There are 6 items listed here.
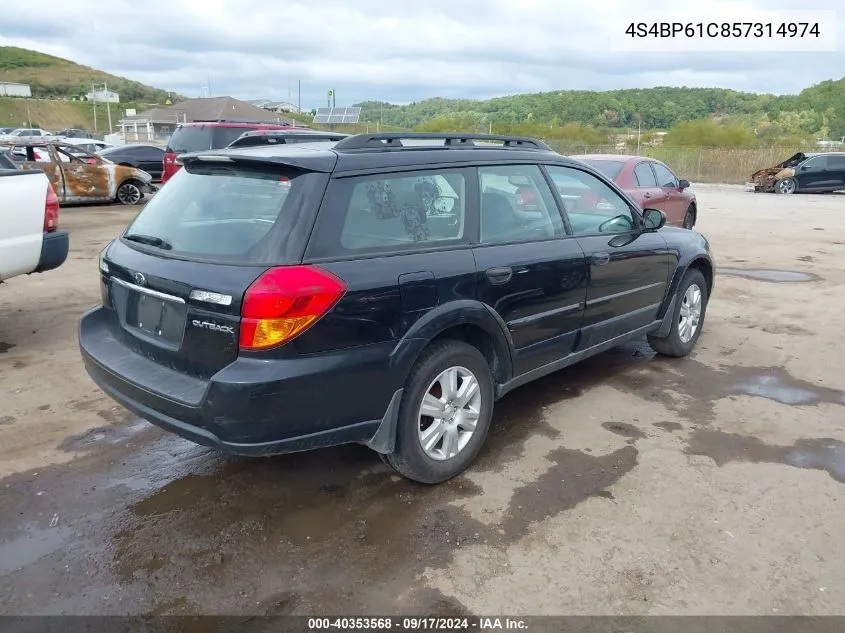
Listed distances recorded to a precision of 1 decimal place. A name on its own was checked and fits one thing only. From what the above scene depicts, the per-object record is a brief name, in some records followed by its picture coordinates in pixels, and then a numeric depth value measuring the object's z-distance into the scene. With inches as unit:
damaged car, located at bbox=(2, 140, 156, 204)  565.9
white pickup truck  211.9
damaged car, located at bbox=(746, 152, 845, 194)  973.2
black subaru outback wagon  113.5
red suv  524.1
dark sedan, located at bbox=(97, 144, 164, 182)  799.1
